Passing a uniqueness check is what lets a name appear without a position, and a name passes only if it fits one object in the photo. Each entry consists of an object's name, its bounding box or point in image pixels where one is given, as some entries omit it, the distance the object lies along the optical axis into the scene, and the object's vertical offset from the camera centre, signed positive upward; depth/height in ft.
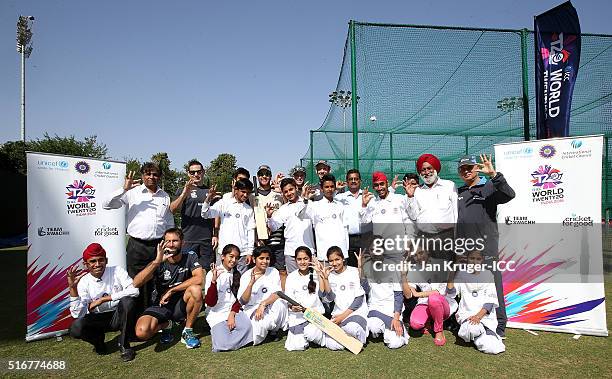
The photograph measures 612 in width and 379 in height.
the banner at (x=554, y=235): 13.43 -1.83
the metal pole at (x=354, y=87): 18.16 +5.20
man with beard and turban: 14.07 -0.64
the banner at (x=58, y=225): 13.67 -1.21
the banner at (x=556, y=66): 15.83 +5.40
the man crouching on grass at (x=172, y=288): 12.85 -3.53
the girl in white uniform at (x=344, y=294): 12.53 -3.70
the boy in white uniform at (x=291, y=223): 15.33 -1.32
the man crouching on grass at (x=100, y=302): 12.02 -3.64
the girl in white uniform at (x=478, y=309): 11.91 -4.15
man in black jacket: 13.15 -0.86
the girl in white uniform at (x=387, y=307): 12.72 -4.42
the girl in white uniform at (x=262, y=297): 13.15 -3.94
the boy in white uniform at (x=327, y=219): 14.86 -1.16
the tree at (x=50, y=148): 73.38 +11.00
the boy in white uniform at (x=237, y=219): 14.96 -1.10
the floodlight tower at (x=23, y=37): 84.17 +37.42
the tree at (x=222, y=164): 136.87 +11.13
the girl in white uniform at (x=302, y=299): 12.47 -3.90
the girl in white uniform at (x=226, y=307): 12.67 -4.27
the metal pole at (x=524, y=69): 18.12 +5.92
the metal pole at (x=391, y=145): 24.50 +3.12
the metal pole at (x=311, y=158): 42.75 +4.12
